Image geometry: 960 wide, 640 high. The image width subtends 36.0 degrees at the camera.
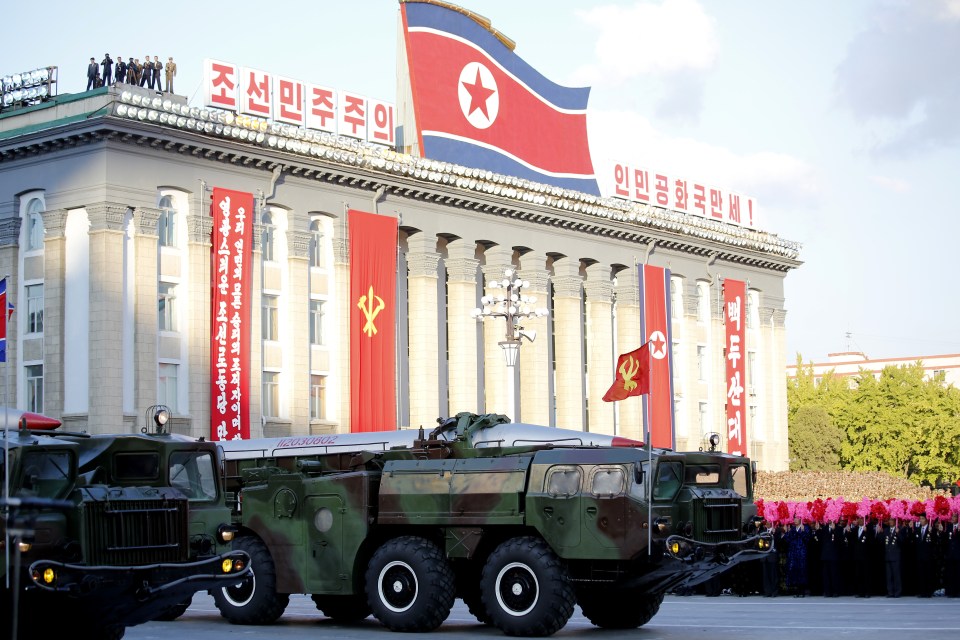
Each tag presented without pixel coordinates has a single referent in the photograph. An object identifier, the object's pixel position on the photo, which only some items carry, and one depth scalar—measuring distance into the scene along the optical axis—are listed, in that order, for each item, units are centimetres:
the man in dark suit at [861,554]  2802
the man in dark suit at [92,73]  4559
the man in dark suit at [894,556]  2748
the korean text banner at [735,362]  6862
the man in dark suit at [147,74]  4597
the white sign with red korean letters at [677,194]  6297
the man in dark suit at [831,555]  2817
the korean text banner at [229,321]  4569
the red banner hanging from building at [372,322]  5022
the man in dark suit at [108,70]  4553
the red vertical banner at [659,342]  6225
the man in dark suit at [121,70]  4559
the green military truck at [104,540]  1502
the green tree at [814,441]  8788
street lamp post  3791
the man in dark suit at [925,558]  2741
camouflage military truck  1914
